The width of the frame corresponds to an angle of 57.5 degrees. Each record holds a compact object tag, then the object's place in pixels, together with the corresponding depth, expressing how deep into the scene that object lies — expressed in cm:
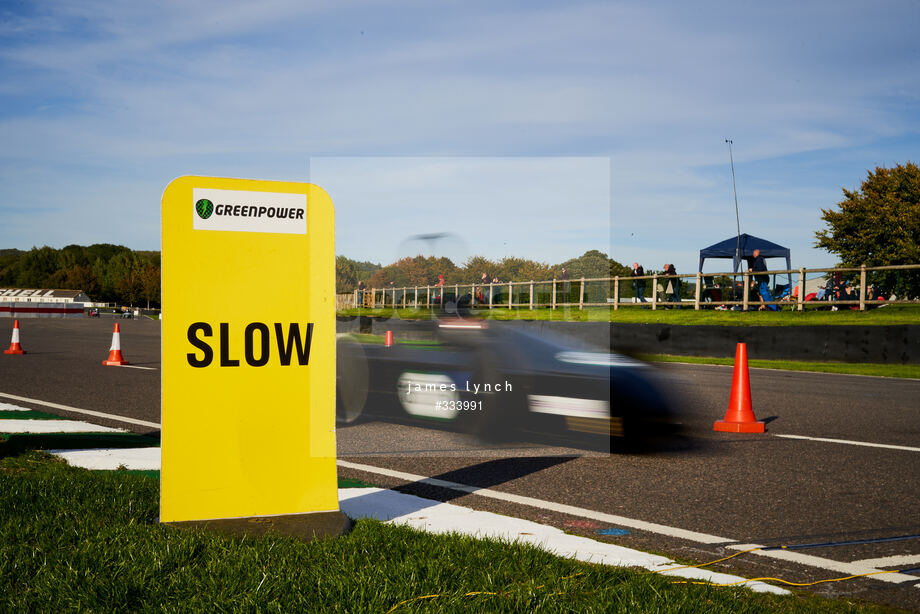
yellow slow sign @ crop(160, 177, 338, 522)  419
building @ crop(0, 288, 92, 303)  15008
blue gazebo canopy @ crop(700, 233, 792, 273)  2795
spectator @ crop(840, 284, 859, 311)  2416
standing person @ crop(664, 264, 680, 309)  2736
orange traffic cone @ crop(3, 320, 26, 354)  1907
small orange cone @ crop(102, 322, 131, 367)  1623
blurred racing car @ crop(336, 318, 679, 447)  729
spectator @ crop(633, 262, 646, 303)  2747
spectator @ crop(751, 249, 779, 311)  2473
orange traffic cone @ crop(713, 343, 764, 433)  866
